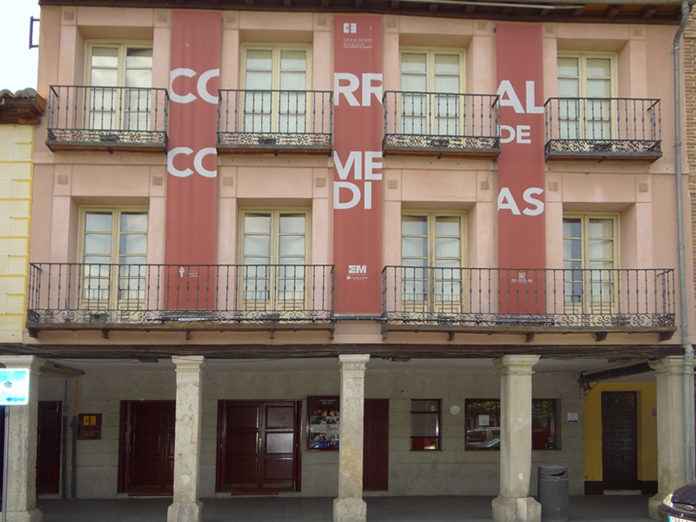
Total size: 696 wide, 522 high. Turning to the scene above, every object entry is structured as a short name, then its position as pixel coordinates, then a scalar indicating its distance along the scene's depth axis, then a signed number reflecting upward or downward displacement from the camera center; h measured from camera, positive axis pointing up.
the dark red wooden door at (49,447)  19.42 -2.97
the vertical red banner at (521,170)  16.31 +2.67
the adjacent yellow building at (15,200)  15.84 +1.93
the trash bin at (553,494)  16.33 -3.21
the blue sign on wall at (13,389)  12.26 -1.08
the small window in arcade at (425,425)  19.98 -2.44
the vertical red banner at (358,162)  16.12 +2.73
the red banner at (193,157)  15.98 +2.77
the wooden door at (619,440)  20.53 -2.78
